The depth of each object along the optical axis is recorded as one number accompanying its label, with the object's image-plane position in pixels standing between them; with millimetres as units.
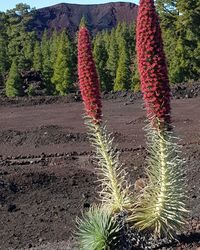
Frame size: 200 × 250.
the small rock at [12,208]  9250
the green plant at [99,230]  5370
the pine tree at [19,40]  45696
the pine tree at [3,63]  43547
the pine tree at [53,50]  41608
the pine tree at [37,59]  44294
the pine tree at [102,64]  36935
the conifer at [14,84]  35814
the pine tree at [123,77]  34552
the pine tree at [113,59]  39365
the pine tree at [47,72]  38617
